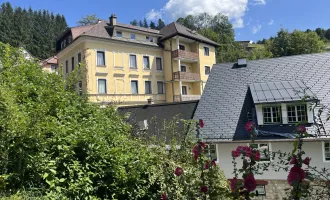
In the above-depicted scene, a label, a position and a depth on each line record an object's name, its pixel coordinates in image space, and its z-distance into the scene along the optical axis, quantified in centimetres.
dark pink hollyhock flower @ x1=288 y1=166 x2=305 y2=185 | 197
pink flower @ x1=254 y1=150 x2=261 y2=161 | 231
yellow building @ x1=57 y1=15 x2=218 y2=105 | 2612
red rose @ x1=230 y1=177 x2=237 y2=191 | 231
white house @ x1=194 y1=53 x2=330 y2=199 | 1228
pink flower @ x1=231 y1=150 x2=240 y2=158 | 242
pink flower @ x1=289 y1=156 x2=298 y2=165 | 207
